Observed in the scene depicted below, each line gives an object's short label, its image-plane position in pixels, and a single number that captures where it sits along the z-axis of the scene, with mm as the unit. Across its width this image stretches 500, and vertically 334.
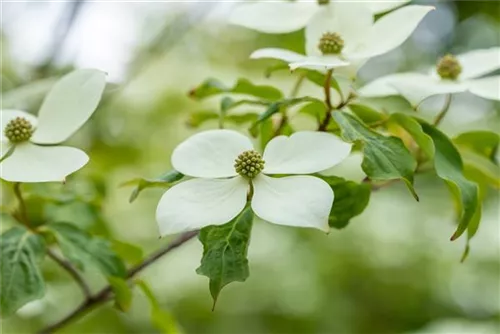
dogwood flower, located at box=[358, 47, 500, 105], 802
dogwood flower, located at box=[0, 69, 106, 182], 768
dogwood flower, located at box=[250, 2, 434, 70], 792
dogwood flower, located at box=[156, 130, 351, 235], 732
